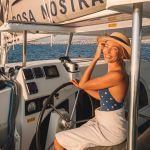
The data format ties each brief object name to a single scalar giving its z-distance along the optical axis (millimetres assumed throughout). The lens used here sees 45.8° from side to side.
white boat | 1825
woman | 1542
